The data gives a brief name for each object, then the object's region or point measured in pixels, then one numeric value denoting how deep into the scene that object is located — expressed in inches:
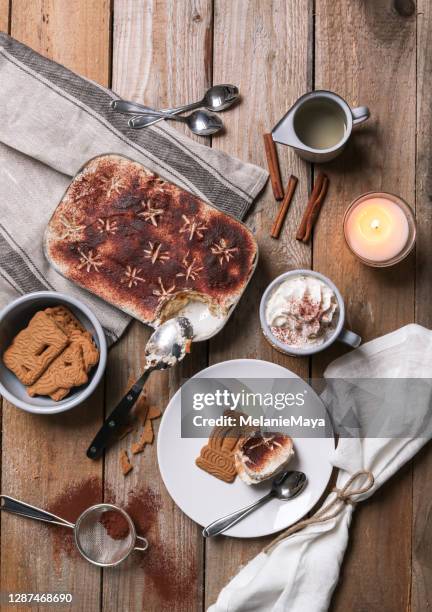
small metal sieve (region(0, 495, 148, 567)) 58.8
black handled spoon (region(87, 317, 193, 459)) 56.7
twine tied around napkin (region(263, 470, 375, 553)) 57.1
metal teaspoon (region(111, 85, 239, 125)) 59.9
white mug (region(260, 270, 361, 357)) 55.3
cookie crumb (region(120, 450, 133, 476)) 59.5
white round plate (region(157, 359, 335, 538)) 57.9
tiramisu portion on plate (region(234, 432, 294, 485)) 56.7
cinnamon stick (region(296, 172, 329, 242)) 59.7
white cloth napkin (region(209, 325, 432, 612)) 57.3
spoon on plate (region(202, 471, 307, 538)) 57.7
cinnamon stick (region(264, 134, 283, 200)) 60.1
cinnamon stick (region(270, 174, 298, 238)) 60.0
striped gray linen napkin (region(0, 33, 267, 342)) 59.7
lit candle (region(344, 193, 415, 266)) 57.5
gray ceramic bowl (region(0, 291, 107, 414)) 56.1
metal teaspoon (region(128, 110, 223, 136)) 60.2
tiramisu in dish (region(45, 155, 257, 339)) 57.4
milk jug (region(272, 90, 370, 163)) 56.3
